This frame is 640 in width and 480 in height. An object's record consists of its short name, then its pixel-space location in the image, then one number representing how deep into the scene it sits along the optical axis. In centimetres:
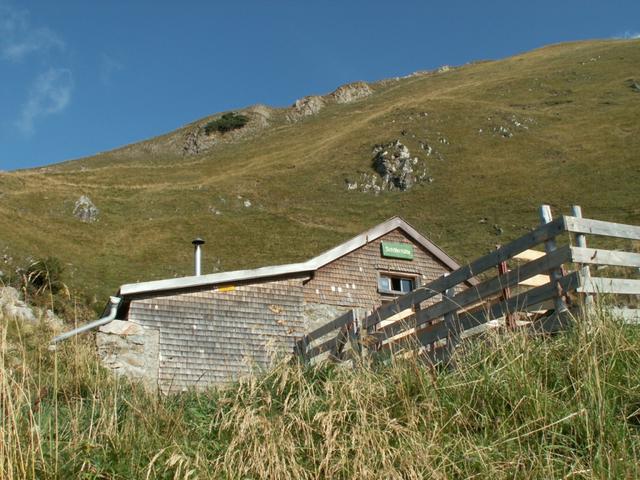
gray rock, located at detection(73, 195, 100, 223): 5069
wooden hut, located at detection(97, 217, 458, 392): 1611
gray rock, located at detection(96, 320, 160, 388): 1570
